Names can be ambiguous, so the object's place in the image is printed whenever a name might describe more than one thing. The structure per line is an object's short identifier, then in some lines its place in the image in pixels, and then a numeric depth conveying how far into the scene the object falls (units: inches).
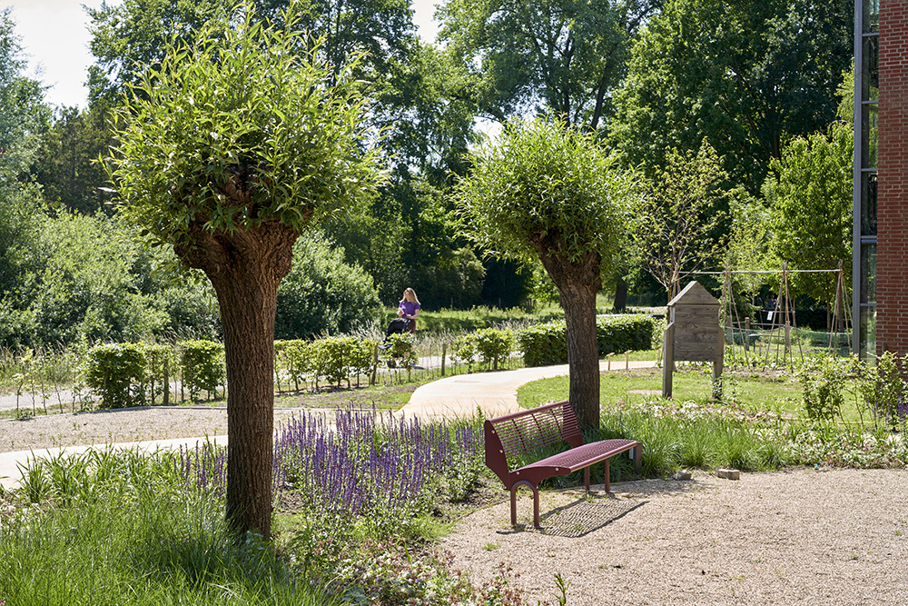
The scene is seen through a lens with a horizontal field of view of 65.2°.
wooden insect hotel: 422.9
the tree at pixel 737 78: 1101.7
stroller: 601.6
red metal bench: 208.1
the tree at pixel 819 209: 816.9
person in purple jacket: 596.4
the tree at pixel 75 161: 1528.1
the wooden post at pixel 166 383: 440.5
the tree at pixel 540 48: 1273.4
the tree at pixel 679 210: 878.4
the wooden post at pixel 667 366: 414.9
